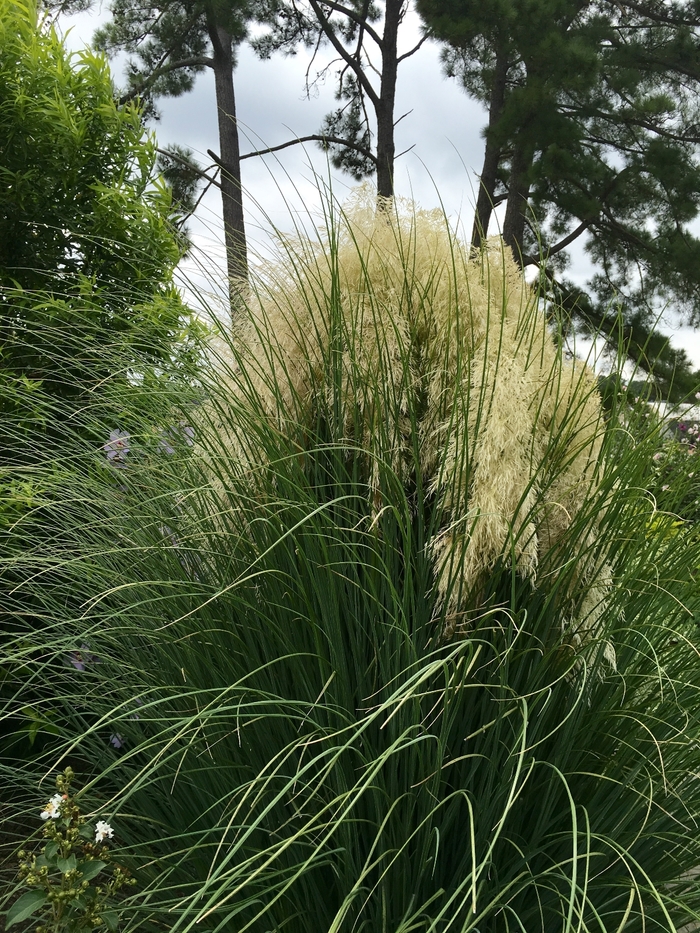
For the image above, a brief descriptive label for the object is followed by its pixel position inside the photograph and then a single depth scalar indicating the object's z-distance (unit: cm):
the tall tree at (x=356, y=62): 1256
